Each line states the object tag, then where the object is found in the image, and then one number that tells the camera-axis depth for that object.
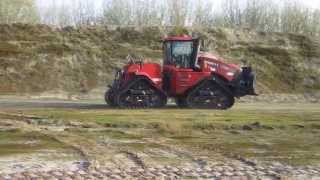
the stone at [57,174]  10.79
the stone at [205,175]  11.02
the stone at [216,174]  11.05
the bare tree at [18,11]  58.55
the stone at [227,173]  11.10
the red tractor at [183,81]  26.45
